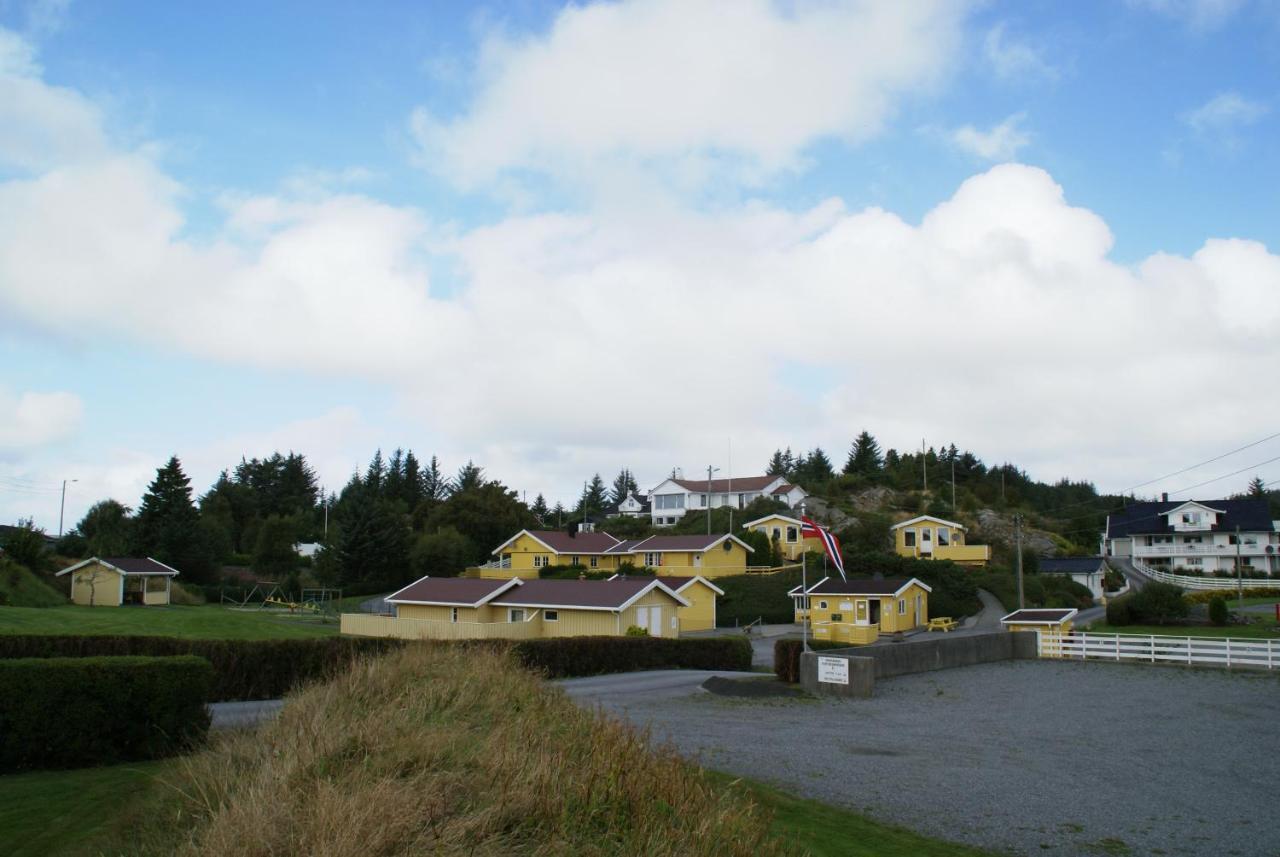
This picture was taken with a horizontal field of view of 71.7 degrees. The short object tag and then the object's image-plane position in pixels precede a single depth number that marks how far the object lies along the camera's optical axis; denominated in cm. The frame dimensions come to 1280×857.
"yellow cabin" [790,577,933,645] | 4459
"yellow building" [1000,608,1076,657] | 3334
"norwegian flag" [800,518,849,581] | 2927
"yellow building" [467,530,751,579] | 6375
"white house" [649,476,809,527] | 9806
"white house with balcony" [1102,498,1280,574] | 7325
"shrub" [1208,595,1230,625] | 4131
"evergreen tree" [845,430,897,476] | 10850
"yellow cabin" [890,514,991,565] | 6525
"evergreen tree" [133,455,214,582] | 6762
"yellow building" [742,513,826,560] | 7050
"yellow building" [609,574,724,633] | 4809
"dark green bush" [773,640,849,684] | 2642
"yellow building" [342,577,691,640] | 3884
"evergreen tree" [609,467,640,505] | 15126
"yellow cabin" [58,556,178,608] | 5375
